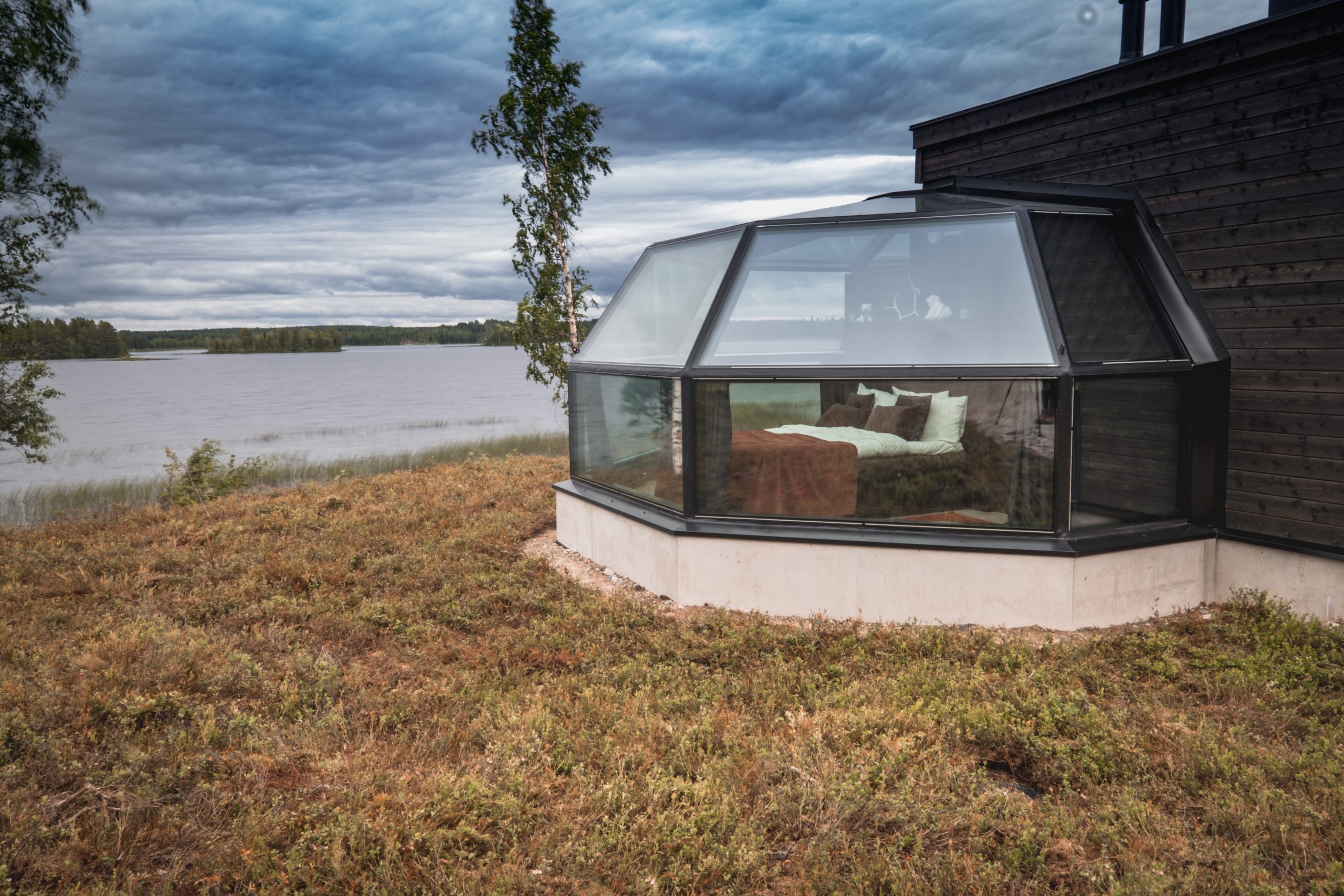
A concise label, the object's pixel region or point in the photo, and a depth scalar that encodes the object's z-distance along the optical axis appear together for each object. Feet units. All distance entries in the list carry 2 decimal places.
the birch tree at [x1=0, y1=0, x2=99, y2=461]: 36.01
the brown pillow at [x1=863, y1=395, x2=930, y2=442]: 20.44
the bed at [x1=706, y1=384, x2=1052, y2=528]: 19.88
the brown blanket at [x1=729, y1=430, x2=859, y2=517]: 21.38
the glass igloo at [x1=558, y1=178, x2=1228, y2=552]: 19.80
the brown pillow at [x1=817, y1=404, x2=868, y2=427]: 21.17
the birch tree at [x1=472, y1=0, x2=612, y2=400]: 52.11
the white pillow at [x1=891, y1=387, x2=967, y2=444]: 20.03
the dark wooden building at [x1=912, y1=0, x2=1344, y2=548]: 19.53
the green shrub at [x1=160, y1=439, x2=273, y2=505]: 43.55
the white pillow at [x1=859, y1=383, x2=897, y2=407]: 20.79
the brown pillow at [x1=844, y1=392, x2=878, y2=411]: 21.06
